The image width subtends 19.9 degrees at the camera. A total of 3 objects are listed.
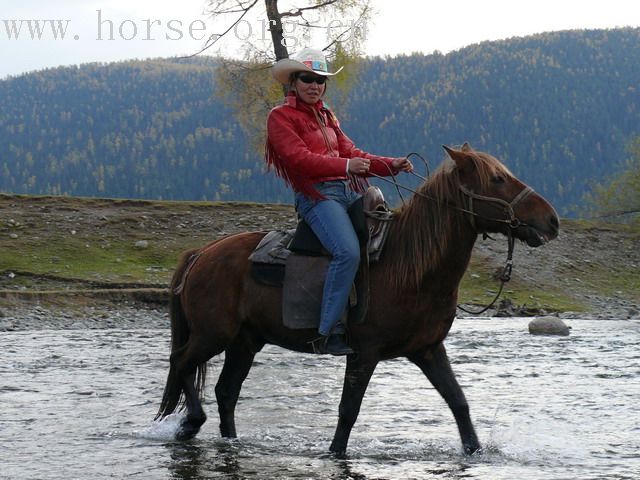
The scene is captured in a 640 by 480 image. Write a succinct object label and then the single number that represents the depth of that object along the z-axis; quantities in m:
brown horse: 13.73
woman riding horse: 14.02
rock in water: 33.67
